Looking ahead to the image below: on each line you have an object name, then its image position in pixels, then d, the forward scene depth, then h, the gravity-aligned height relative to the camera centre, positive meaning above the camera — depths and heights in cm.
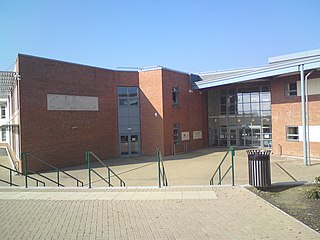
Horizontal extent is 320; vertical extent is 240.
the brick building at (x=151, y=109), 2044 +139
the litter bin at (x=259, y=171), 886 -134
